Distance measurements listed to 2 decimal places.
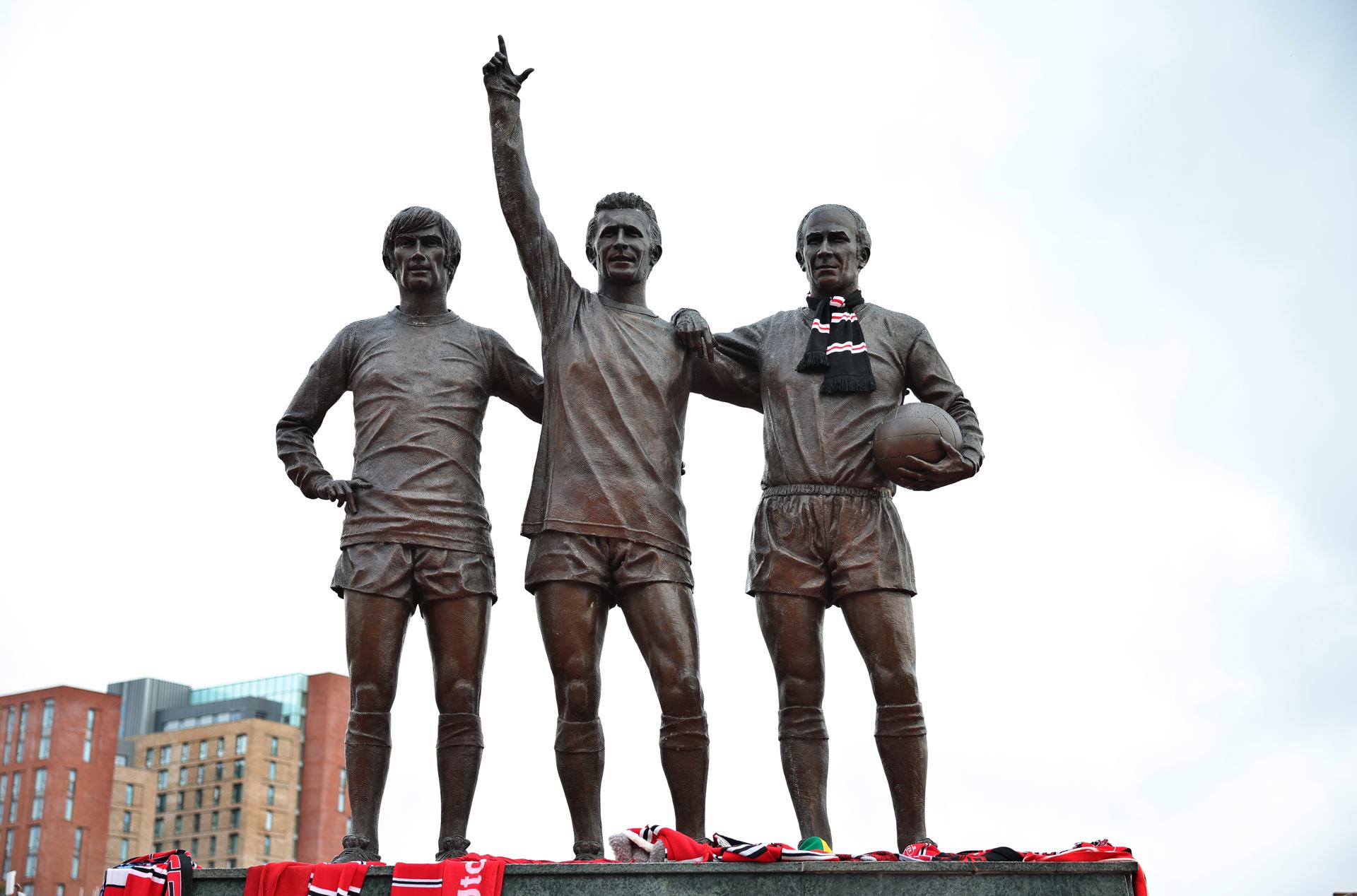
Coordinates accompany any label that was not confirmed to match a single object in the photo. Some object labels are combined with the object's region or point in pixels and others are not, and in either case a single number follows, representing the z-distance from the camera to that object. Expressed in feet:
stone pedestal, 24.20
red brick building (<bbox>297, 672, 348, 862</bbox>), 178.40
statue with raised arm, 27.58
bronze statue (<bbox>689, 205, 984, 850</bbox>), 27.91
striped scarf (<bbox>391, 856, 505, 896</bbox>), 24.75
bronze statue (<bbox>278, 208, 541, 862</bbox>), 28.04
